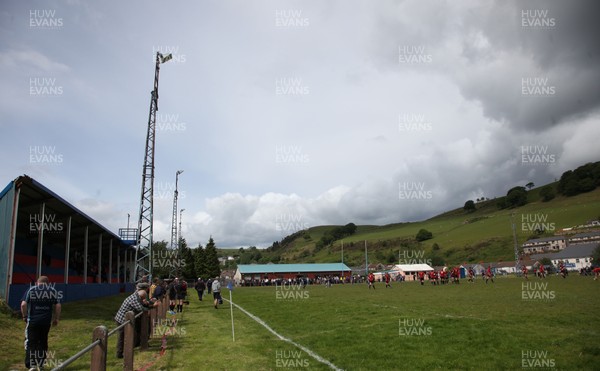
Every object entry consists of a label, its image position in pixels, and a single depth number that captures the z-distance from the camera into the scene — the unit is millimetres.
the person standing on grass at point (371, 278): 43375
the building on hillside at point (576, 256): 95438
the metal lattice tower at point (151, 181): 40841
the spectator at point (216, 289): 25600
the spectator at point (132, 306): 10586
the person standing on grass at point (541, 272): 47372
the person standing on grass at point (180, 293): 23873
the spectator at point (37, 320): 8883
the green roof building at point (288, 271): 101625
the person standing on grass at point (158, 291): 16958
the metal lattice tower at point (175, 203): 69062
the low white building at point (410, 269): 96519
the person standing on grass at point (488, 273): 45575
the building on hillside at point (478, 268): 101250
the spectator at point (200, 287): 32662
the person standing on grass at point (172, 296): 23000
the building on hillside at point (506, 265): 103144
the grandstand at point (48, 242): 16781
